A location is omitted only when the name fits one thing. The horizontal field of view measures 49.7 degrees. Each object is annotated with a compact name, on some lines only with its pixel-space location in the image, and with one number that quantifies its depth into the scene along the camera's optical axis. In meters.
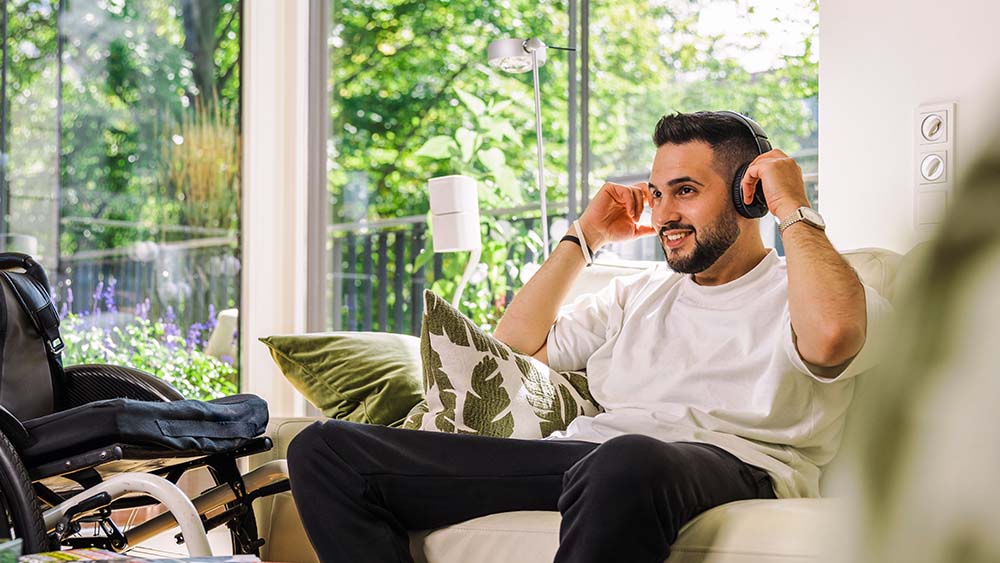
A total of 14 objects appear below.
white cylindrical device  3.07
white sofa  1.41
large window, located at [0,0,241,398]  3.82
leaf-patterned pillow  1.99
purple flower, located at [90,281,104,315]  3.94
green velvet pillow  2.27
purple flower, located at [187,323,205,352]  4.16
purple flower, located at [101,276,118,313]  3.97
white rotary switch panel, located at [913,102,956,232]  2.32
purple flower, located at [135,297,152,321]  4.05
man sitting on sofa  1.49
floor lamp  3.21
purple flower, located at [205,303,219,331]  4.20
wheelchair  1.78
